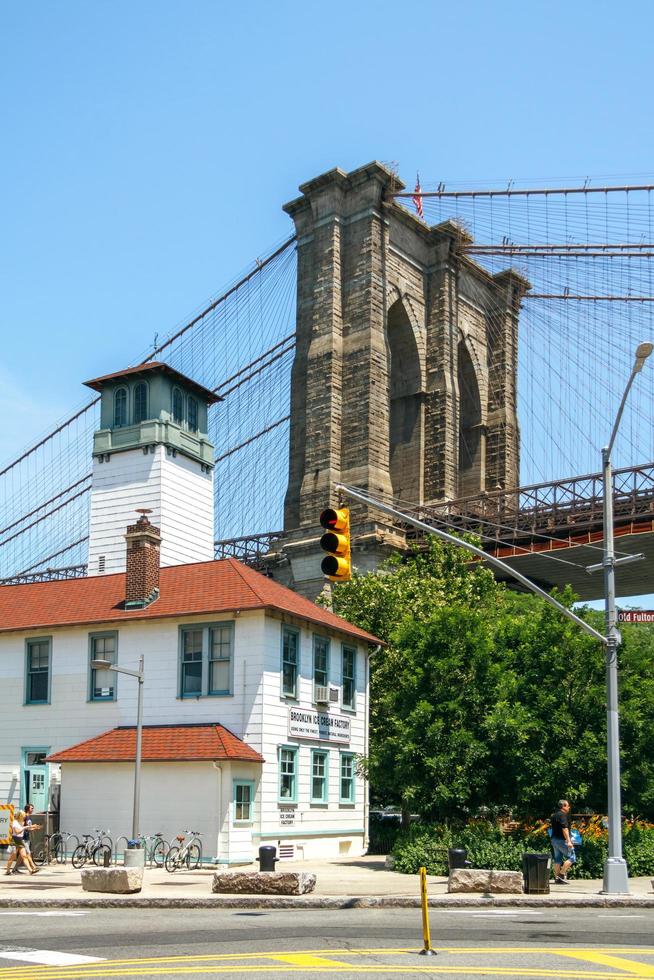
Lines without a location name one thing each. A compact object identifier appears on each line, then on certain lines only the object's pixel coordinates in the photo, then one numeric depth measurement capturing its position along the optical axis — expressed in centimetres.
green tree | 2688
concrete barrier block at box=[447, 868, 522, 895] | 2097
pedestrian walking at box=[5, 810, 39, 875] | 2606
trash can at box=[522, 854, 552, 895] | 2103
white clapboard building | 2889
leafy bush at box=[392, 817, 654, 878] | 2539
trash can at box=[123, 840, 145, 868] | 2353
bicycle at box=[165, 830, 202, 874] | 2719
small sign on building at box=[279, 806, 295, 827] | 3033
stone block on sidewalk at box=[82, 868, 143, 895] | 2078
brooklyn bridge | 5353
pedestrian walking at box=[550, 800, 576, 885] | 2388
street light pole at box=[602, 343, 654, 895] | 2142
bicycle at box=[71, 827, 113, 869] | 2791
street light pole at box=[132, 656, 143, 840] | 2464
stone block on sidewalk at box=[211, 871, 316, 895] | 2025
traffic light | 1750
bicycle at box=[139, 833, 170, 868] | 2786
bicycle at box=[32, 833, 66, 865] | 2919
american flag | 6619
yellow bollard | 1308
